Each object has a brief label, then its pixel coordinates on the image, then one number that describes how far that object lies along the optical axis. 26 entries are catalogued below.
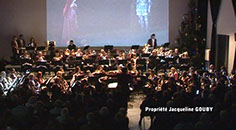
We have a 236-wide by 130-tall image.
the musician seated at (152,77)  13.00
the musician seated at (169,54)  17.62
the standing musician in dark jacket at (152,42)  20.42
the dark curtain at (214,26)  18.38
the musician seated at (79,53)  17.98
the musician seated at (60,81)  11.96
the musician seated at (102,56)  17.30
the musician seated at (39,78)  13.19
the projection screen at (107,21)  21.67
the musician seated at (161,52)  17.81
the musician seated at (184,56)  17.33
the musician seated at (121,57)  17.17
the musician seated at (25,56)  17.34
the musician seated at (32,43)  20.14
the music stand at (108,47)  18.98
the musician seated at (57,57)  17.34
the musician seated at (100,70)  14.25
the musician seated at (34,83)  12.34
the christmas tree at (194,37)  20.44
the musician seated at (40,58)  16.91
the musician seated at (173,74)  13.77
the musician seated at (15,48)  19.84
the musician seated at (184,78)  12.64
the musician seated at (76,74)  12.94
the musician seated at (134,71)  13.86
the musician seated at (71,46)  19.73
